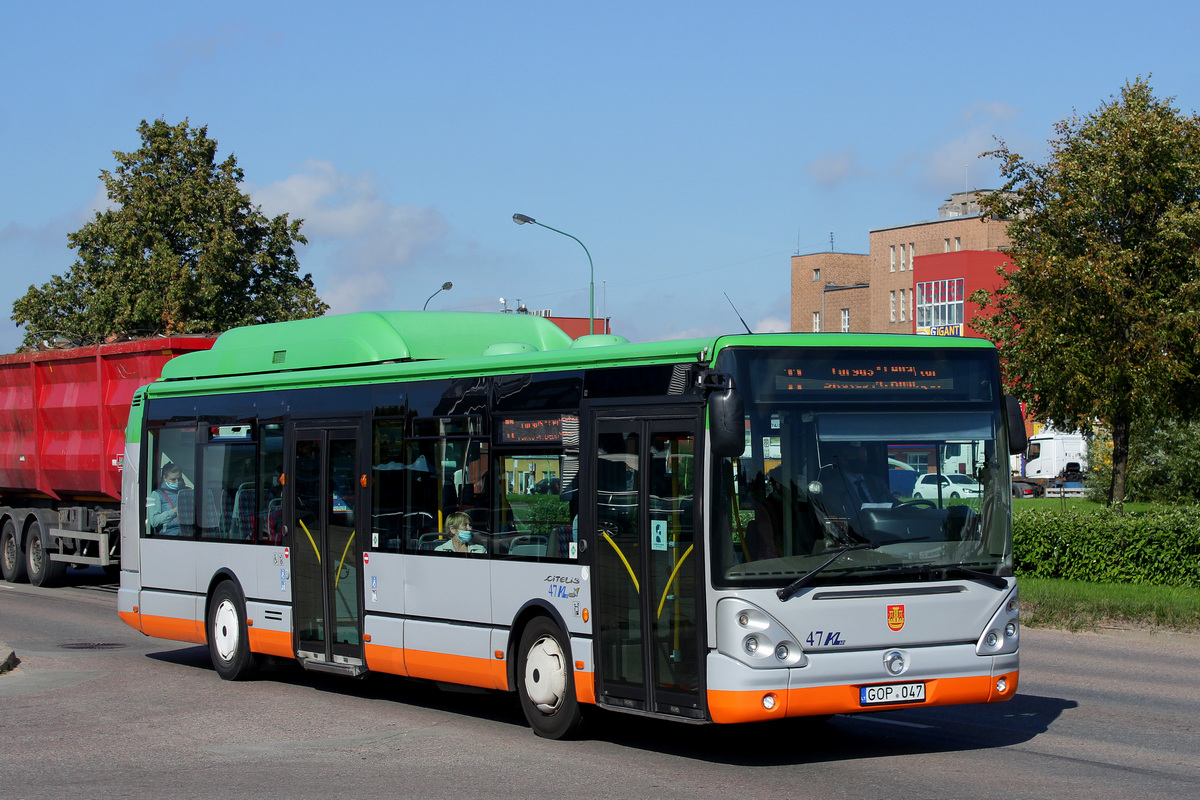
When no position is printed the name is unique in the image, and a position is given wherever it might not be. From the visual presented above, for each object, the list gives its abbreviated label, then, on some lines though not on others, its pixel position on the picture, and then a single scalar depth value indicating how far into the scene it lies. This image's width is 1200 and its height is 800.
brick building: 95.12
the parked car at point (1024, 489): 63.94
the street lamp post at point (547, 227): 37.28
